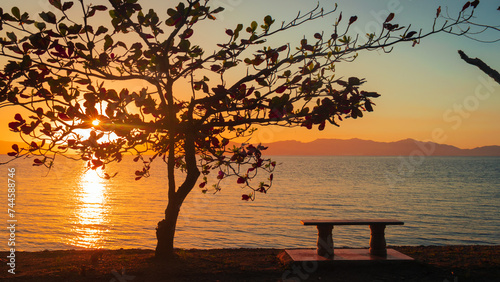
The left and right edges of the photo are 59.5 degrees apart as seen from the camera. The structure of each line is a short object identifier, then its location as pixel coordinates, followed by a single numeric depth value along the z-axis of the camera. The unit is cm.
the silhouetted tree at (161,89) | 636
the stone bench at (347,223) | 863
